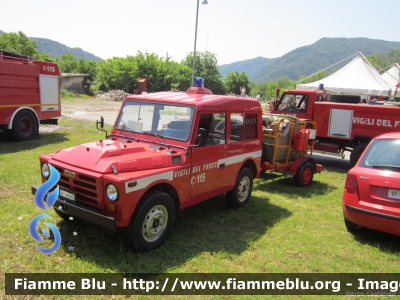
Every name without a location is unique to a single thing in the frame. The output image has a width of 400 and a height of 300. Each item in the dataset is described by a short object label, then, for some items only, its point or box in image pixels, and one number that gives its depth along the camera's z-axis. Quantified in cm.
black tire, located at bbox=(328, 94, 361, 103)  1024
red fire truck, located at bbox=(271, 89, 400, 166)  902
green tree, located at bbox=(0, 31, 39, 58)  3694
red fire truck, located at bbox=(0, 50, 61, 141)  956
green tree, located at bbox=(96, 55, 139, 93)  3403
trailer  741
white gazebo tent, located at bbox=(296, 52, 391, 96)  1730
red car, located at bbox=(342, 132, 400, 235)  433
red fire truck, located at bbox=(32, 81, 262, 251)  365
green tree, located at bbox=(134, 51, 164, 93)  3547
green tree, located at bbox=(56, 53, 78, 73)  3991
